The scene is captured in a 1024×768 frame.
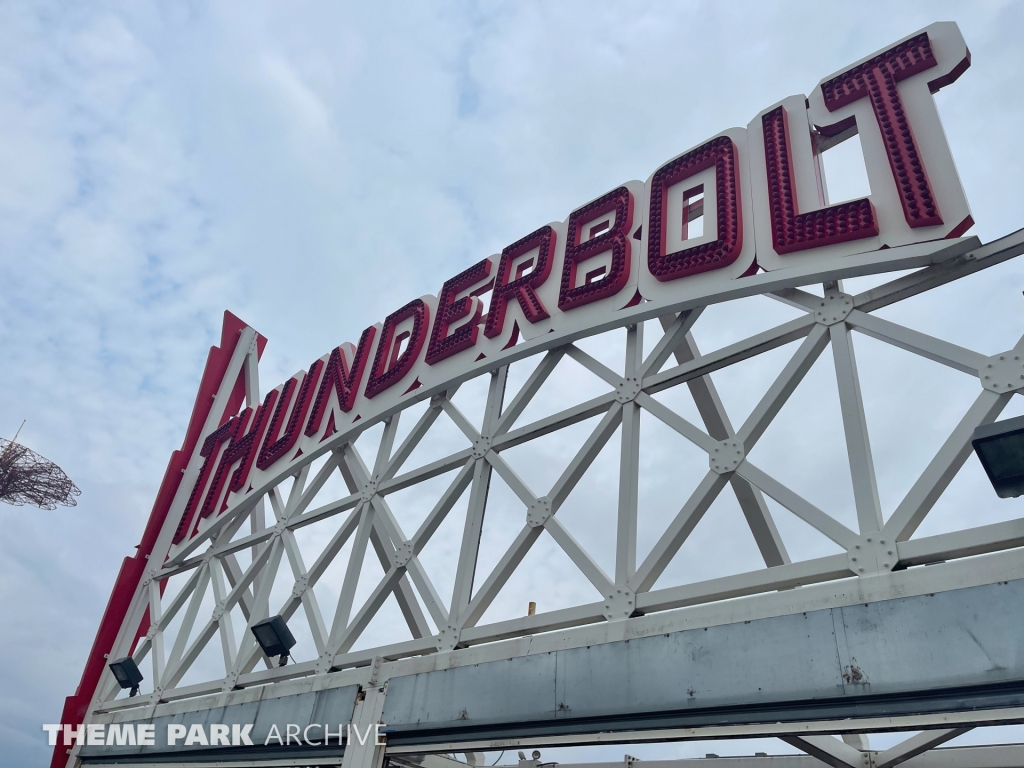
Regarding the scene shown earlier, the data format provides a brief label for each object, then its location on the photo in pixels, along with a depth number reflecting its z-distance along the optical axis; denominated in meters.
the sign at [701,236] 7.10
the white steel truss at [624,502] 5.86
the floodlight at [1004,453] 5.02
